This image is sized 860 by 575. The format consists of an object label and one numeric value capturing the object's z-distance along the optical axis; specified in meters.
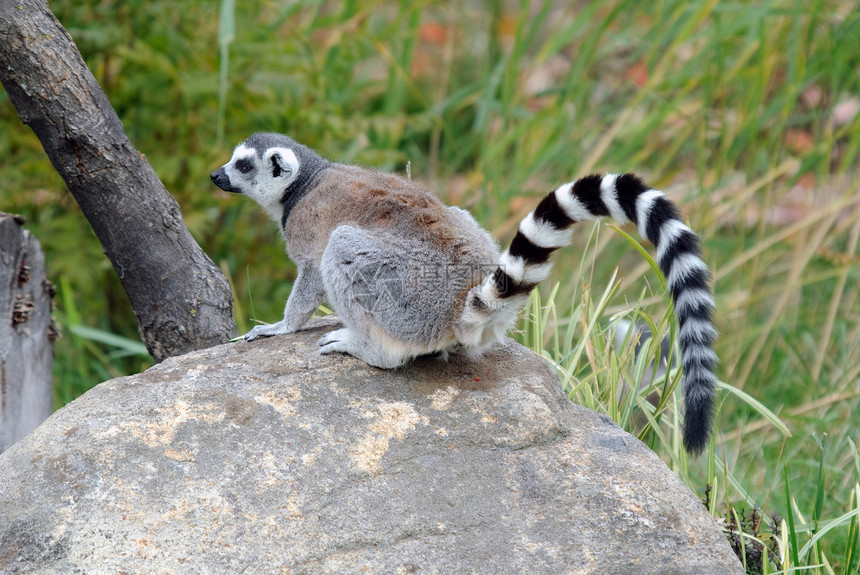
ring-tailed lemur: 5.53
